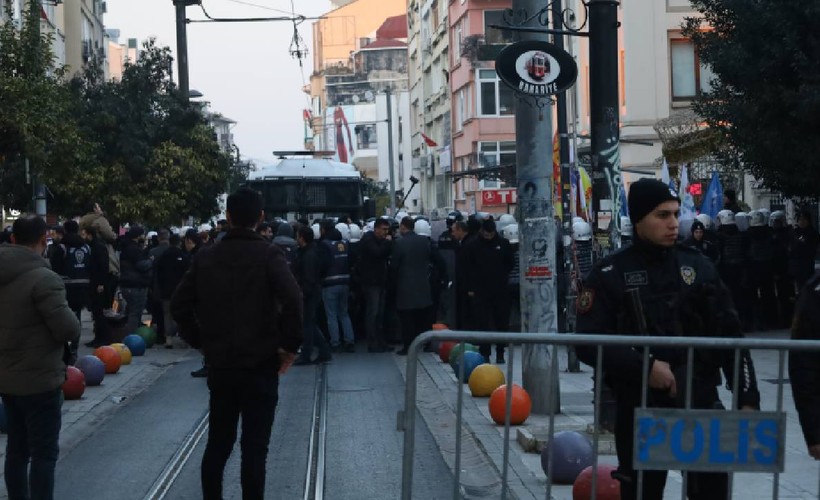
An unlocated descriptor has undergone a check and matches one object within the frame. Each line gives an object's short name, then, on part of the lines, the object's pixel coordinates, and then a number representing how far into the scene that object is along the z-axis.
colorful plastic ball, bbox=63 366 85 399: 14.69
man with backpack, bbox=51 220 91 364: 19.14
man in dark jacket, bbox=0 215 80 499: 7.73
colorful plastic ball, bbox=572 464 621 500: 6.38
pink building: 59.59
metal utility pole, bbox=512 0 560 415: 12.33
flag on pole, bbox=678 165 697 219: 22.99
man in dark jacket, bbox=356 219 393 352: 19.70
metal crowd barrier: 5.49
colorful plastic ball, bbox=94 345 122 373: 17.53
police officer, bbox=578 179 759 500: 5.59
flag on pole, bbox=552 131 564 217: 16.55
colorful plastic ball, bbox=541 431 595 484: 6.42
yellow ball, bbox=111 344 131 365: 18.36
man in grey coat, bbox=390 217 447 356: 19.11
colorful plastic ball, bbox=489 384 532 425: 9.23
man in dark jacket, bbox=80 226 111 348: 19.59
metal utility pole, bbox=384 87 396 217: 68.31
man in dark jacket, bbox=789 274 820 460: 5.52
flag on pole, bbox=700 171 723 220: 23.23
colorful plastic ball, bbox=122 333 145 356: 20.12
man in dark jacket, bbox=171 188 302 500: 7.35
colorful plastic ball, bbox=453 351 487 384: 6.32
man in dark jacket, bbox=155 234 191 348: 20.89
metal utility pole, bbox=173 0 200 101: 29.93
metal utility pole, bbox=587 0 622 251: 12.54
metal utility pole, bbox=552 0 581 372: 15.27
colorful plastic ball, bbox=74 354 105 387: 16.09
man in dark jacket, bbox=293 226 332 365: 18.38
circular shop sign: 11.81
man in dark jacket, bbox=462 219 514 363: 17.48
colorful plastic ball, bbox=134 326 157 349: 21.36
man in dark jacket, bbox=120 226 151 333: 21.28
